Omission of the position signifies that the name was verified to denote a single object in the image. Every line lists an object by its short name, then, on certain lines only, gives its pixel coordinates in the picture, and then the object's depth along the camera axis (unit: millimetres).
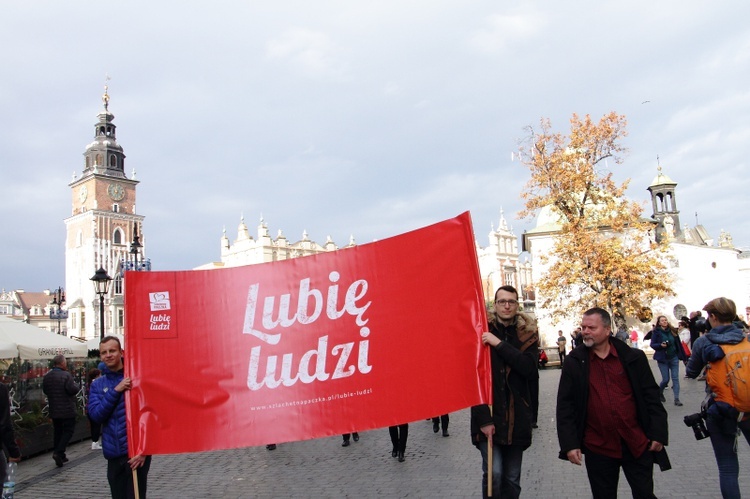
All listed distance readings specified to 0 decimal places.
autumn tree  32969
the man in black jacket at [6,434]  5691
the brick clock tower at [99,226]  98562
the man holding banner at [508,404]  4742
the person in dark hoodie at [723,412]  5078
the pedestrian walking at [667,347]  13359
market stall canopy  13047
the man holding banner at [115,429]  5184
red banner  5020
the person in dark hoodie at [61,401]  11797
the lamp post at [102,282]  21078
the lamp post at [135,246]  24875
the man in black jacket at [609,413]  4461
